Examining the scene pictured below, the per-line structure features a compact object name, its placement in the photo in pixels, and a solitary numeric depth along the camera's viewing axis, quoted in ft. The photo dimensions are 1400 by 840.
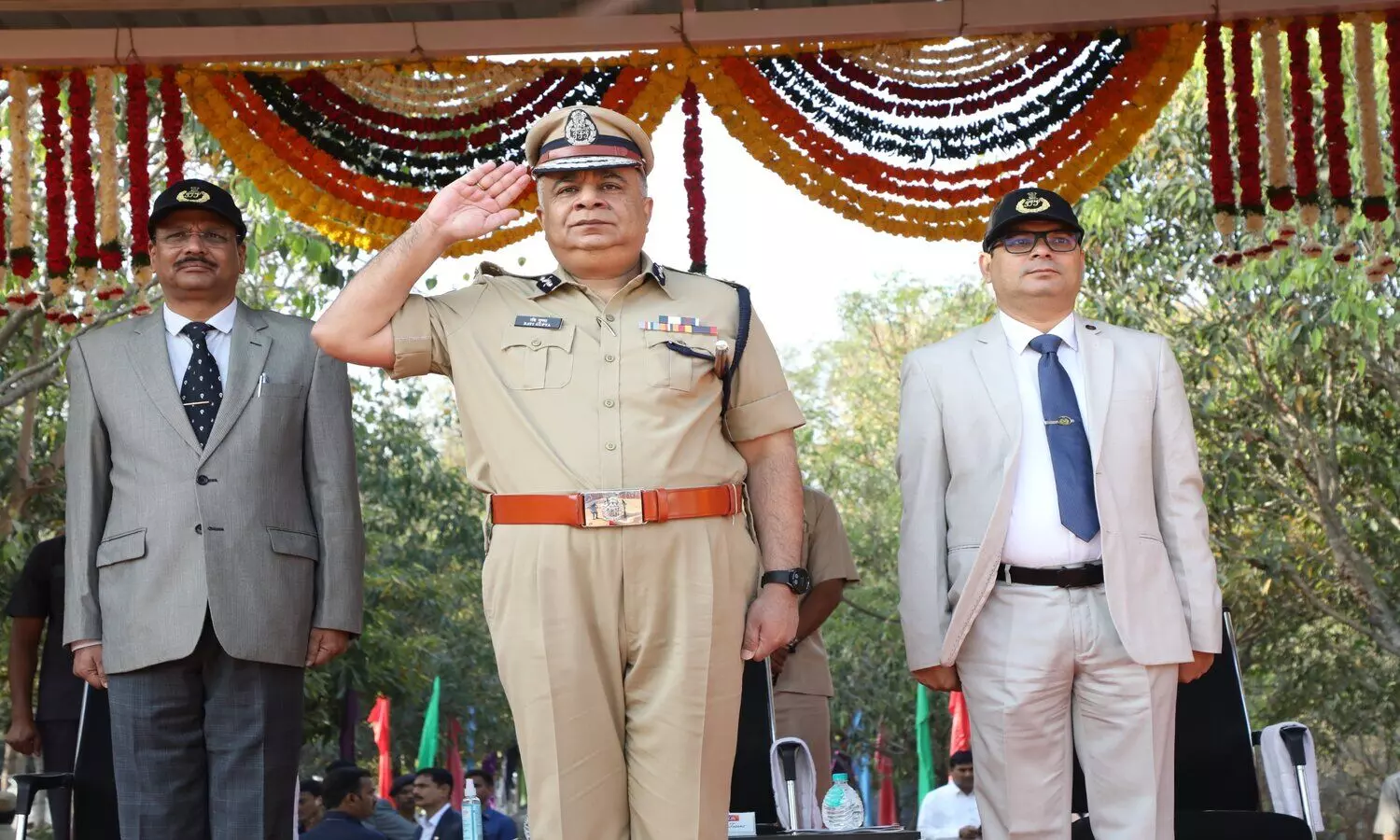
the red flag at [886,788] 58.23
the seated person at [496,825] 26.61
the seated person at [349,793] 26.81
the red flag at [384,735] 46.03
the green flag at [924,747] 43.47
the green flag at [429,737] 48.16
